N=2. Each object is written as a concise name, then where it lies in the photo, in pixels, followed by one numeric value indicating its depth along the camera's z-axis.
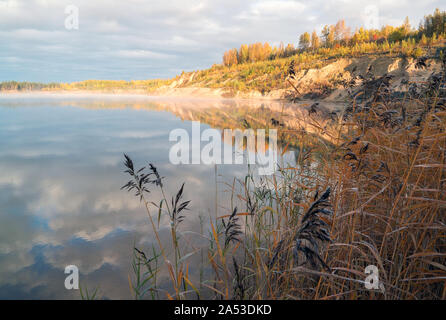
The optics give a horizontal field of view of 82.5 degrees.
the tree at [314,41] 62.72
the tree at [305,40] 65.75
